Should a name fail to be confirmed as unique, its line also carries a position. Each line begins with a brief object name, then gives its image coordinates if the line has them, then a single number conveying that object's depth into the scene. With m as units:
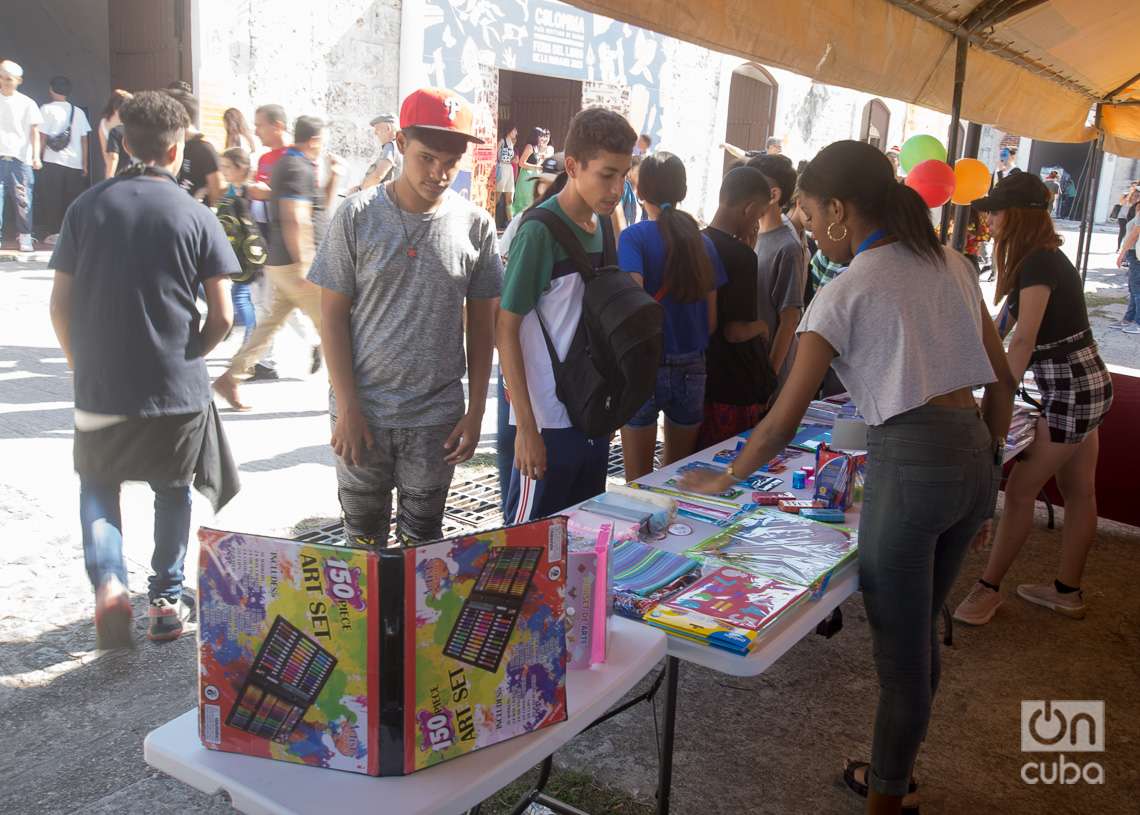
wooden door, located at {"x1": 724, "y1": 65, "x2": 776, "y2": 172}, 16.42
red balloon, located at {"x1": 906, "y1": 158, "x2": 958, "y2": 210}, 5.20
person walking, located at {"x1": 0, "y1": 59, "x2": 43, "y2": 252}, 9.54
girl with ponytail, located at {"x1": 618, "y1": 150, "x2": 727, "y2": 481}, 3.34
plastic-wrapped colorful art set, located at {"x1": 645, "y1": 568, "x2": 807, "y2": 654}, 1.82
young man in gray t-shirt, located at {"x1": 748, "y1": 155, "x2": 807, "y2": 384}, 4.01
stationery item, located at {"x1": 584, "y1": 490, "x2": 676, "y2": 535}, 2.35
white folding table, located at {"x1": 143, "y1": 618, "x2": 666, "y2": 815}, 1.32
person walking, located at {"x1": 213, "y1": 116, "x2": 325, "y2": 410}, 5.76
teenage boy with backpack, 2.45
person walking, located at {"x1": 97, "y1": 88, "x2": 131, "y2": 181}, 8.73
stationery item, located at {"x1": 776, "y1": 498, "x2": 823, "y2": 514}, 2.53
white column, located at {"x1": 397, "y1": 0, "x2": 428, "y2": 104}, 10.30
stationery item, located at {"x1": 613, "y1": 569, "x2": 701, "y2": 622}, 1.91
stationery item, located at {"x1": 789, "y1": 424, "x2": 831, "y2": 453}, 3.16
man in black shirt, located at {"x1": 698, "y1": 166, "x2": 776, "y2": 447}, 3.61
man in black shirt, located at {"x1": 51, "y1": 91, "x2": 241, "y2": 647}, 2.87
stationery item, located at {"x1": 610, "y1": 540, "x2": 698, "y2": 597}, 2.02
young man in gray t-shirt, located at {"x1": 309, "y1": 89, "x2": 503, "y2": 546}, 2.44
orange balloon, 6.05
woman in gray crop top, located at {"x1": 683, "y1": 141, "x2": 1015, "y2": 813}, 1.96
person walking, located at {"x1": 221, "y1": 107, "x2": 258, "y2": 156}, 8.00
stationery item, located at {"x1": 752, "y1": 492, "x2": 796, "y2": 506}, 2.60
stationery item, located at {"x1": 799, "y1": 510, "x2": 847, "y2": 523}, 2.48
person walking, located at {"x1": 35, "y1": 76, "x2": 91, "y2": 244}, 10.58
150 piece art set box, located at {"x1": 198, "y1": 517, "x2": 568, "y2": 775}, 1.30
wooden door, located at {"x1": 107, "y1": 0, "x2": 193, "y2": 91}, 8.80
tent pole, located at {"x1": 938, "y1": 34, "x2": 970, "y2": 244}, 5.00
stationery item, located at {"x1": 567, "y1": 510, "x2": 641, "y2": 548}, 2.19
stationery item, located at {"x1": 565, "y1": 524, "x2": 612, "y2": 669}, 1.65
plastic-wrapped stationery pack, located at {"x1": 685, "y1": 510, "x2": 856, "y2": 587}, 2.14
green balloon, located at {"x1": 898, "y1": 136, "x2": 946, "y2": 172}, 5.85
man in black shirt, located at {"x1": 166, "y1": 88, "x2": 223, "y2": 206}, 5.71
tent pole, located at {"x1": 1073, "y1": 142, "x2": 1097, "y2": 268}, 8.30
